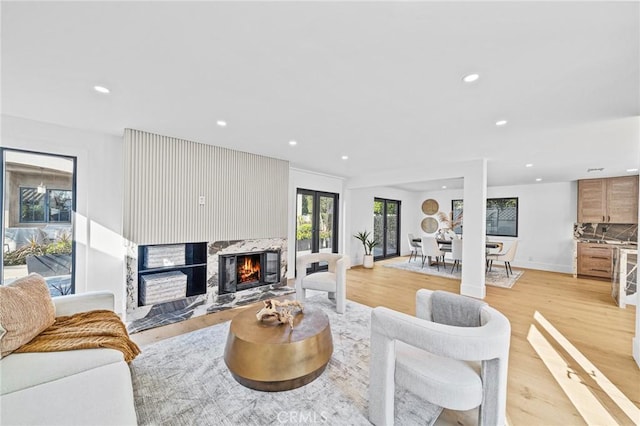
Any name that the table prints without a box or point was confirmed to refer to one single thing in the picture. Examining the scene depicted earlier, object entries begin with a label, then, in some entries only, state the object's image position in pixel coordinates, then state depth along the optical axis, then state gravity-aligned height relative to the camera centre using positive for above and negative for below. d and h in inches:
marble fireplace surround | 126.4 -53.6
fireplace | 162.4 -41.9
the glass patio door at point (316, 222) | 224.5 -10.5
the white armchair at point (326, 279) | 135.3 -38.4
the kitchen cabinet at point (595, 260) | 216.7 -39.3
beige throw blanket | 62.5 -35.0
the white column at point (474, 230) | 171.5 -11.5
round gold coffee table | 72.5 -43.4
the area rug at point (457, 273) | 209.5 -57.1
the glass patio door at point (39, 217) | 112.7 -4.6
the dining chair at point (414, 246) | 296.3 -39.5
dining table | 241.9 -32.0
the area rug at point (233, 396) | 65.3 -54.5
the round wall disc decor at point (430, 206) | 346.9 +10.4
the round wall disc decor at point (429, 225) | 350.0 -16.6
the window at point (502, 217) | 287.1 -2.8
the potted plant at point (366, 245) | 264.9 -36.2
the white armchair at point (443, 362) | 52.0 -37.0
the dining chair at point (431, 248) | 256.2 -35.7
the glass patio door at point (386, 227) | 315.3 -19.4
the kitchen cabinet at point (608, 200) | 217.5 +14.7
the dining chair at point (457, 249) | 236.7 -34.0
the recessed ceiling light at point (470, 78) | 73.3 +40.9
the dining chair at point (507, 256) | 226.8 -38.1
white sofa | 44.2 -36.5
